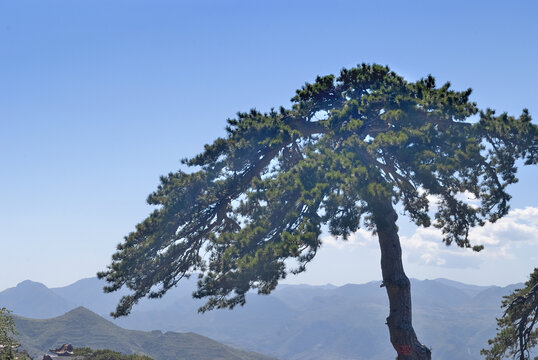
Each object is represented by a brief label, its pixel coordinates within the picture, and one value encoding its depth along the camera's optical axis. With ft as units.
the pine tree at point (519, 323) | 83.46
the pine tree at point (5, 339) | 75.36
